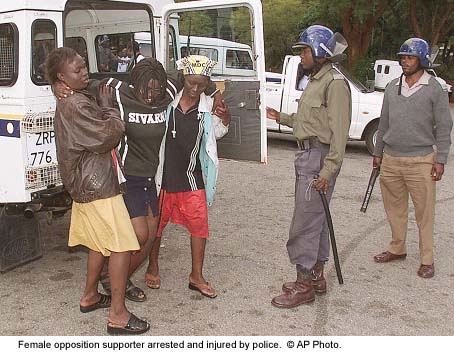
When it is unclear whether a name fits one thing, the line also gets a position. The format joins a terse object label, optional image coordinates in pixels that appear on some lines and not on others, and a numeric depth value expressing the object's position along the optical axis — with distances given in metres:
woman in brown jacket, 3.14
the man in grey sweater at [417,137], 4.39
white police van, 3.83
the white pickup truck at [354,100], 9.91
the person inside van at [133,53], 5.44
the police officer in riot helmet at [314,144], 3.61
